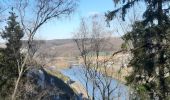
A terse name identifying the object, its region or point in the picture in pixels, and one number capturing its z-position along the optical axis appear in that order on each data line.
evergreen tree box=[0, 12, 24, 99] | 18.38
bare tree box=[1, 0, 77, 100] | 12.41
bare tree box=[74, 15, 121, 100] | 15.82
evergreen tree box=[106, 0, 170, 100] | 8.02
